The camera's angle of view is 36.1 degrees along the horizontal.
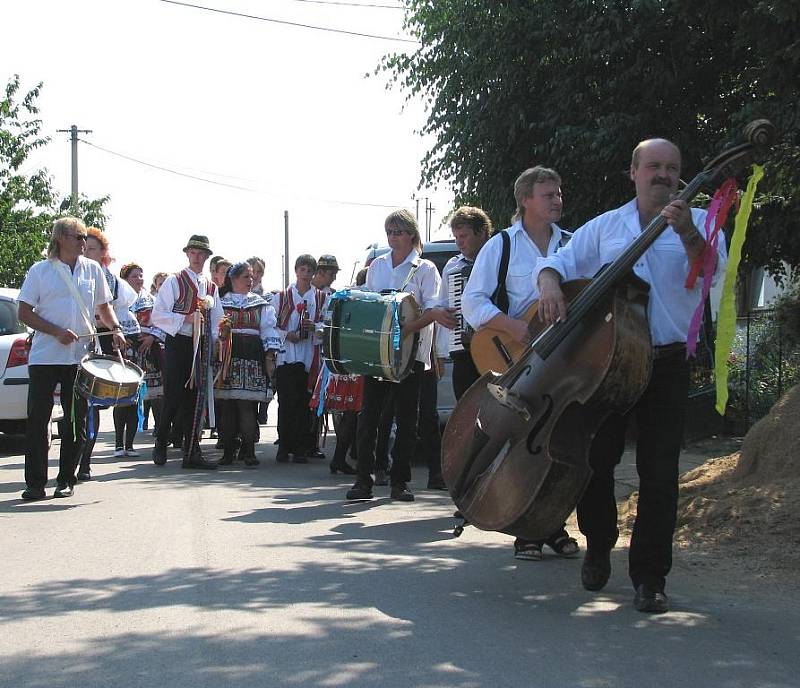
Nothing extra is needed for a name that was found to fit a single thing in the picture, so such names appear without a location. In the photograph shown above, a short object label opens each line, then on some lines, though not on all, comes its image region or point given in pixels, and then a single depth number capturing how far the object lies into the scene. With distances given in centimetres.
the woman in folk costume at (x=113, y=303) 970
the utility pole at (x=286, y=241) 8646
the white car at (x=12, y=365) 1205
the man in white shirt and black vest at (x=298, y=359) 1188
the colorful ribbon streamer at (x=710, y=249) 478
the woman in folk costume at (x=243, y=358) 1139
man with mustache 509
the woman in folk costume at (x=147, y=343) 1240
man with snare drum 874
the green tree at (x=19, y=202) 3086
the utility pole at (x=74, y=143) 5122
